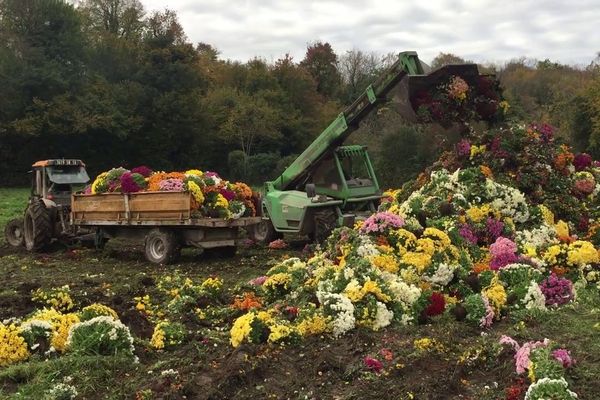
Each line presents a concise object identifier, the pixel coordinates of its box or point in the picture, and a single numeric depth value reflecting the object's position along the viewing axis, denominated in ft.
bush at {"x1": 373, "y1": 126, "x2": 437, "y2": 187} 100.48
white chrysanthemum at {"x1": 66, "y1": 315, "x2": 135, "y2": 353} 20.65
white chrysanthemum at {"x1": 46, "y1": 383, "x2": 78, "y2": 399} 17.06
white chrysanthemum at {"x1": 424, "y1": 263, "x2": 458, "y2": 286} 27.30
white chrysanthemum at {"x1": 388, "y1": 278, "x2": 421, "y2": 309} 24.31
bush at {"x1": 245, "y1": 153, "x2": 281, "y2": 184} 142.51
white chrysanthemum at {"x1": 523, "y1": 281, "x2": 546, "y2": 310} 24.31
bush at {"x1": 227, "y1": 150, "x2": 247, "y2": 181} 145.28
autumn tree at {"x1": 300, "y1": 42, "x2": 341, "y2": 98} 196.54
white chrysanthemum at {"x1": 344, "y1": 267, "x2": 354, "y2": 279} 25.38
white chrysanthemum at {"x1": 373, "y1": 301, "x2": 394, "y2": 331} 22.76
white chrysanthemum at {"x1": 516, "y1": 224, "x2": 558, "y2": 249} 32.45
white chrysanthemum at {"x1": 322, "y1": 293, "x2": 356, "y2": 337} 22.00
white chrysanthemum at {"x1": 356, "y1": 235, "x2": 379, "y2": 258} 27.96
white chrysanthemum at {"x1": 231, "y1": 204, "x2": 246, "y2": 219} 43.39
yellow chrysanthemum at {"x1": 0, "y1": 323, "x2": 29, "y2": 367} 19.97
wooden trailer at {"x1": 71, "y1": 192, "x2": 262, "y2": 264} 41.81
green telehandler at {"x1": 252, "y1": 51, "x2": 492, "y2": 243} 44.09
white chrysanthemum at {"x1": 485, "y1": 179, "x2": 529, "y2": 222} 35.06
